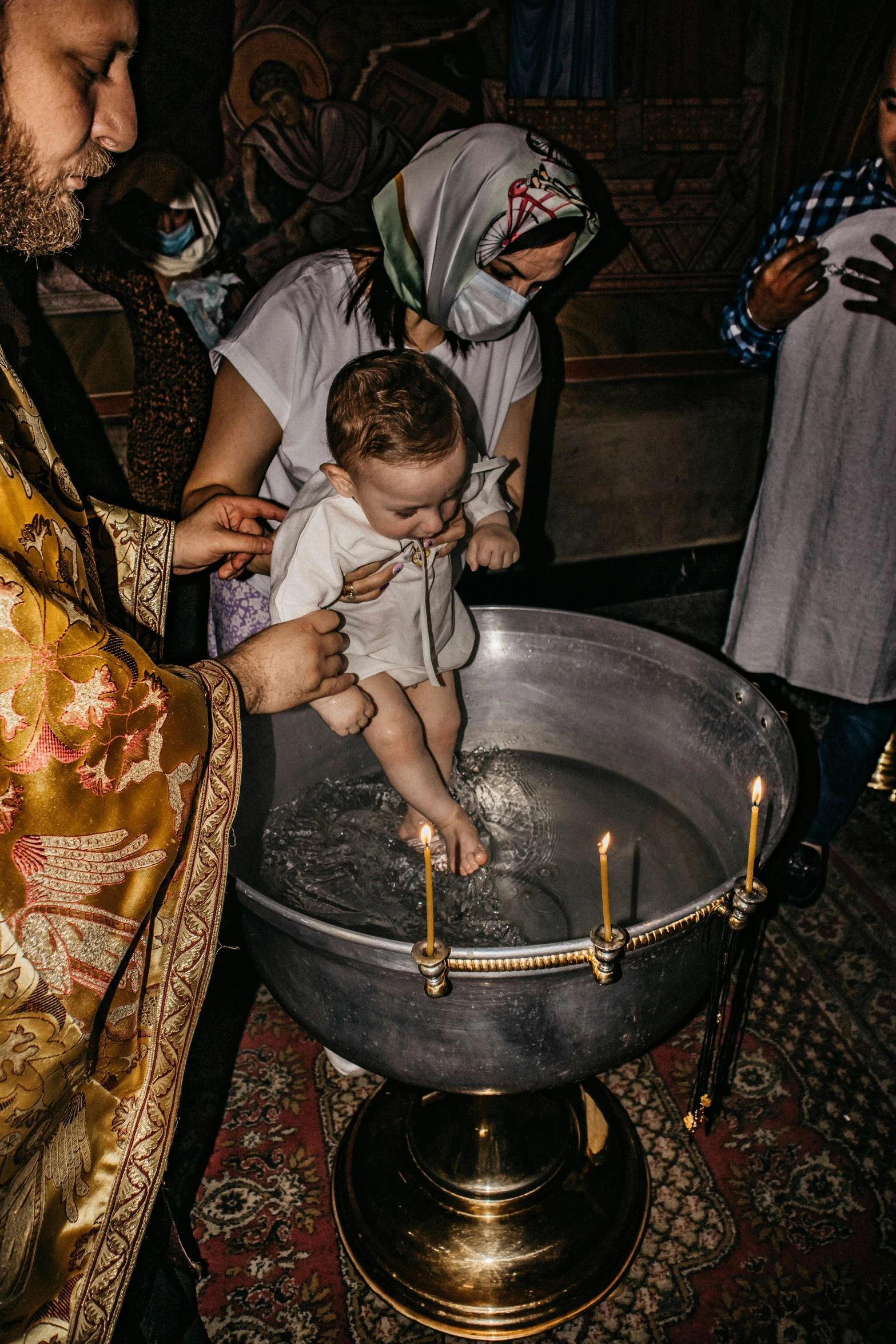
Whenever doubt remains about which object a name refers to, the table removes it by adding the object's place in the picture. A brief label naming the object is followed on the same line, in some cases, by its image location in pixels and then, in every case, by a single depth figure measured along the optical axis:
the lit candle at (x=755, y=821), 1.08
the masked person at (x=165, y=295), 2.49
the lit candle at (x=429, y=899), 1.00
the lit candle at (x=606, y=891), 1.01
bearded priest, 0.88
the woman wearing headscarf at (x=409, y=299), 1.53
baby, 1.45
